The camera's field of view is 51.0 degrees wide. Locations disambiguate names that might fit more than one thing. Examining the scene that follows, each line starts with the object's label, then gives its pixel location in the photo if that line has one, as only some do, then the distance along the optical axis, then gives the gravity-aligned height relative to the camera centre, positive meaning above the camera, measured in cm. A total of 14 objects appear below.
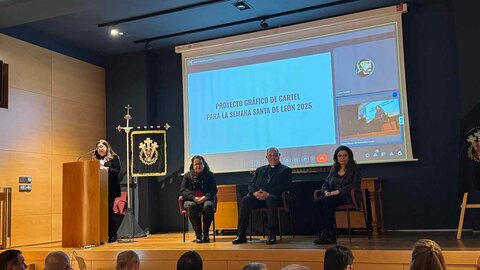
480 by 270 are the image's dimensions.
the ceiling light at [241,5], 597 +217
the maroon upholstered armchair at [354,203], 493 -21
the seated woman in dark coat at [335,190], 491 -8
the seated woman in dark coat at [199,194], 545 -7
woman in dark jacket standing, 591 +21
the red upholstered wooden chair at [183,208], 552 -22
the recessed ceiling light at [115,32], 668 +214
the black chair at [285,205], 526 -22
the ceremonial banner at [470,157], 490 +19
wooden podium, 540 -12
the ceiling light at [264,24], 653 +208
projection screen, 607 +117
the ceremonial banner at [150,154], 696 +49
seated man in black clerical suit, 513 -7
